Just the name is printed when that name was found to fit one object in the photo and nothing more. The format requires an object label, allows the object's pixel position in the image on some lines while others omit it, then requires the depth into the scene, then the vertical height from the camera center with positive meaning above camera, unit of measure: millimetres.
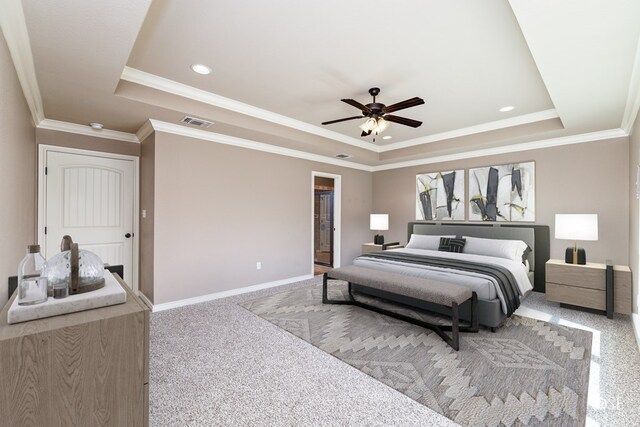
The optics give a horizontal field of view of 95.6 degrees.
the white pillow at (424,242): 4773 -457
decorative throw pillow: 4500 -468
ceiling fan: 2872 +1064
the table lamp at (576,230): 3455 -181
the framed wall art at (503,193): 4391 +355
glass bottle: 1058 -257
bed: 2926 -624
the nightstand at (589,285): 3221 -824
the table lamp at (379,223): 5750 -162
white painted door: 3605 +137
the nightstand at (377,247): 5559 -616
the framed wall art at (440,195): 5098 +358
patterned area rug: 1796 -1181
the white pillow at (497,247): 3990 -471
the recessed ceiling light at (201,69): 2725 +1401
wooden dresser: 912 -528
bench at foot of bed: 2615 -761
